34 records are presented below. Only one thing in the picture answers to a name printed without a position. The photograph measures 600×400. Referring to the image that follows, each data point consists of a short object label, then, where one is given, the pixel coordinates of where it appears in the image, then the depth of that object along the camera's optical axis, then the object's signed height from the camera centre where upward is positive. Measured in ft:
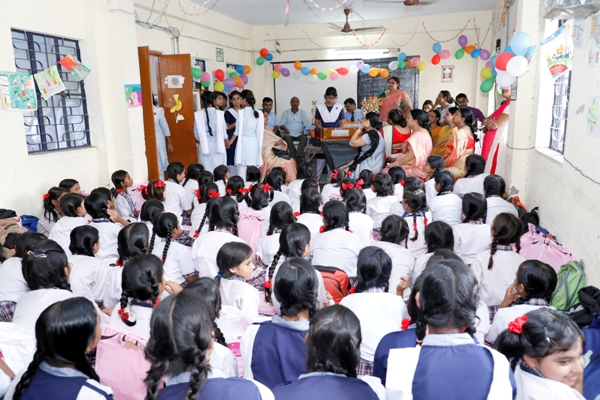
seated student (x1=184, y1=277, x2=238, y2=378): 5.28 -2.54
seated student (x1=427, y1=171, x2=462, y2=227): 11.88 -2.30
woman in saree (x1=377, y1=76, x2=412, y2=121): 22.72 +0.57
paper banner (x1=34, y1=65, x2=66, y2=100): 14.40 +1.05
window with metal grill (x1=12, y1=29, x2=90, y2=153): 14.46 +0.42
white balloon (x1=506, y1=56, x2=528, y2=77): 13.21 +1.15
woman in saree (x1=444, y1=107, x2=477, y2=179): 16.24 -1.05
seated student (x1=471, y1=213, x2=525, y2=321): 8.23 -2.60
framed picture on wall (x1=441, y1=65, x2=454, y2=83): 28.94 +2.13
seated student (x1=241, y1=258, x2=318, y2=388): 5.46 -2.49
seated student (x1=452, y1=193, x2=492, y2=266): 9.88 -2.47
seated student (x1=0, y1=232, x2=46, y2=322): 7.73 -2.64
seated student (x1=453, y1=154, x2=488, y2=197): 13.65 -1.96
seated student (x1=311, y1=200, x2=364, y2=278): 9.01 -2.50
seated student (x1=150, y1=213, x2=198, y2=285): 9.38 -2.61
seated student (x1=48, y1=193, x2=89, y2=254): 10.68 -2.24
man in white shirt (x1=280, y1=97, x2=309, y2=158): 27.89 -0.47
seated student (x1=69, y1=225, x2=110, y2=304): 8.44 -2.66
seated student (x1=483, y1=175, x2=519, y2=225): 11.66 -2.16
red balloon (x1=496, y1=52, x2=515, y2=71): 13.52 +1.35
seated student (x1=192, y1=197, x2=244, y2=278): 9.23 -2.34
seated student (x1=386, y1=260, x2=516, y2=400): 4.20 -2.17
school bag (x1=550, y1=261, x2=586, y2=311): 8.50 -3.20
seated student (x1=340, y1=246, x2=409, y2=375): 6.46 -2.67
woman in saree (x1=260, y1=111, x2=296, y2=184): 20.93 -1.89
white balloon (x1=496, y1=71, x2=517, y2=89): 14.23 +0.85
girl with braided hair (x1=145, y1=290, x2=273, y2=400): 3.97 -2.03
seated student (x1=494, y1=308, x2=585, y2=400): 4.39 -2.24
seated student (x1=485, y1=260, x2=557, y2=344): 6.51 -2.48
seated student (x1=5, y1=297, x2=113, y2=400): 4.39 -2.25
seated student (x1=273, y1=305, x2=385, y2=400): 4.19 -2.23
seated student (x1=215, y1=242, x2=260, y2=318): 7.35 -2.53
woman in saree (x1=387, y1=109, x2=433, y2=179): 16.89 -1.30
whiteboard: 30.37 +1.58
